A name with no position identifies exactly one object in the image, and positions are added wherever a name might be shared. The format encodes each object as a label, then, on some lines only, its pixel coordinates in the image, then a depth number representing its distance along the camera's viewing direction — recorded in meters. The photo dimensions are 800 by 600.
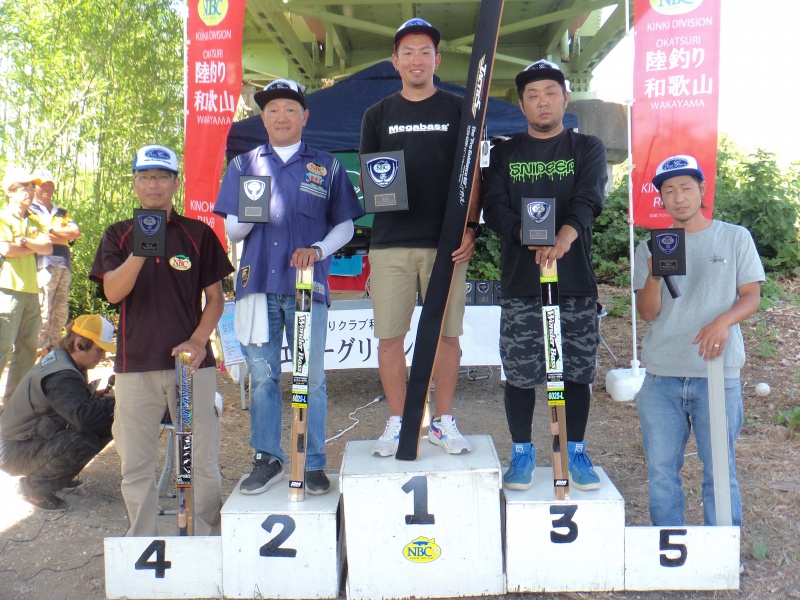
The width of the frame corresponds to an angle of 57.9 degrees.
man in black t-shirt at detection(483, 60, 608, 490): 3.01
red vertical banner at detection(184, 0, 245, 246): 5.49
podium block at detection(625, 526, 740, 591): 2.76
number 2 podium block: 2.78
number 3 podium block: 2.77
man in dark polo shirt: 2.92
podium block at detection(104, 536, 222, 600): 2.79
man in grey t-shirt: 2.74
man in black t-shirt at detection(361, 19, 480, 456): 3.10
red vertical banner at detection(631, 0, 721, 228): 5.20
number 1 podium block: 2.76
